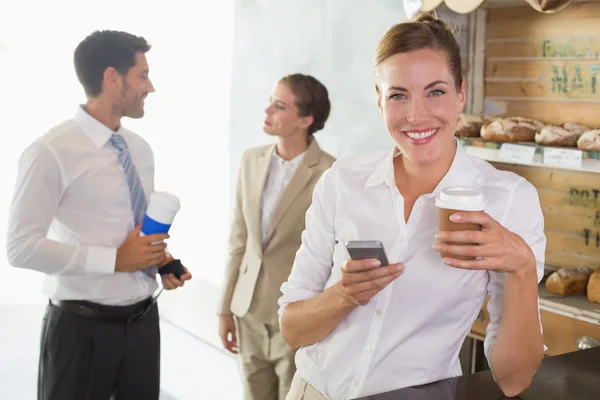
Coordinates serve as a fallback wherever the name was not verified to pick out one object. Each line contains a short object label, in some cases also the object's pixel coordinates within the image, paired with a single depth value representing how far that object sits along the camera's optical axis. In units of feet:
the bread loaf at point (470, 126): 9.61
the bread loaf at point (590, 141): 8.07
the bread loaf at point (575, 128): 8.63
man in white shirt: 8.32
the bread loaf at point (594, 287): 8.69
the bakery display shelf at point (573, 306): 8.38
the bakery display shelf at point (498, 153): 7.90
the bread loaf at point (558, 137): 8.54
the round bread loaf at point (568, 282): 8.95
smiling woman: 4.97
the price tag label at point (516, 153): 8.54
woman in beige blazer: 10.26
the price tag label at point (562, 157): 8.00
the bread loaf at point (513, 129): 9.05
